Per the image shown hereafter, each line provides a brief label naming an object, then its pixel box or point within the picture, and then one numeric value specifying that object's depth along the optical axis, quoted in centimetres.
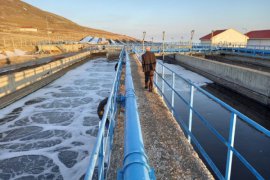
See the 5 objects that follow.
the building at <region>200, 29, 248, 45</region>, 5734
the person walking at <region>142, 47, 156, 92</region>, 873
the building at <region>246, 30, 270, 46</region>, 4700
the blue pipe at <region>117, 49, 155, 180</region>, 204
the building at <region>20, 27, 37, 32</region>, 9151
